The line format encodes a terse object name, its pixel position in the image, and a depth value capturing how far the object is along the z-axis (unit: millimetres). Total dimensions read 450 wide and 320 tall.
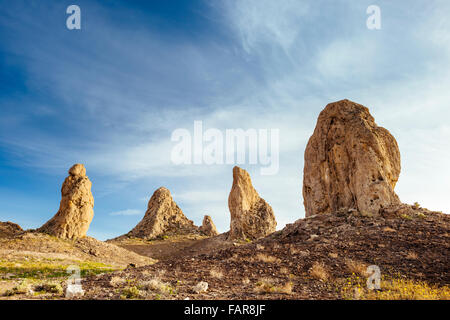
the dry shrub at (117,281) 9486
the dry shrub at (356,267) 10812
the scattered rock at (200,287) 8695
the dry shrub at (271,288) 8670
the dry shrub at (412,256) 12203
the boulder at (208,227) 67869
